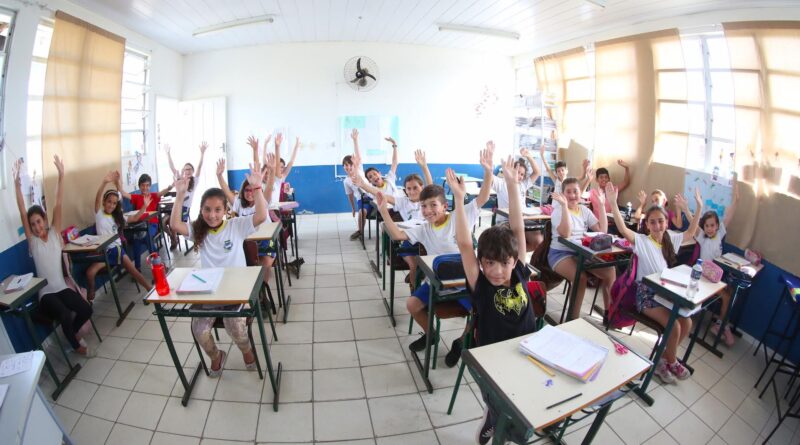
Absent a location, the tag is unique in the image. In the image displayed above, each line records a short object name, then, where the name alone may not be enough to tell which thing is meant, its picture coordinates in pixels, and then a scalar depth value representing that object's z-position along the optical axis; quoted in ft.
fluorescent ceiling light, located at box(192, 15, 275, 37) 14.23
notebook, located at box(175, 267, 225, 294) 6.26
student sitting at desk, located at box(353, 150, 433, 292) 10.11
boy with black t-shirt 5.32
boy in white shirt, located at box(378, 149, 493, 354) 8.14
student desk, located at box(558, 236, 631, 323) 8.78
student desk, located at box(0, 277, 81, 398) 6.95
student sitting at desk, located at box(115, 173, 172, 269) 13.34
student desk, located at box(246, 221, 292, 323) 9.89
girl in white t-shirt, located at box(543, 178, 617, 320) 9.64
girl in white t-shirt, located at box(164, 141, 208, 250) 14.65
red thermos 6.19
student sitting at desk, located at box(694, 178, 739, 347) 10.07
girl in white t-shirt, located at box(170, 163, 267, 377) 7.55
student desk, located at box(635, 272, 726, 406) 6.71
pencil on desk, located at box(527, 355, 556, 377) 4.42
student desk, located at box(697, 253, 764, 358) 8.68
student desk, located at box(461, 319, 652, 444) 3.88
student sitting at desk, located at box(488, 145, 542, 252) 14.75
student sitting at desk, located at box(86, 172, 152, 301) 11.44
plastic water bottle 6.93
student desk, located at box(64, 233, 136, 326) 9.38
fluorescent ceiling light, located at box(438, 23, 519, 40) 15.52
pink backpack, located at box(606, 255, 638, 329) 7.95
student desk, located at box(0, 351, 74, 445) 4.00
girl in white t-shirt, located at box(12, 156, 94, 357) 8.47
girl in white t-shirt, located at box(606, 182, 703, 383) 7.84
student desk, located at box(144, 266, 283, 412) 6.17
